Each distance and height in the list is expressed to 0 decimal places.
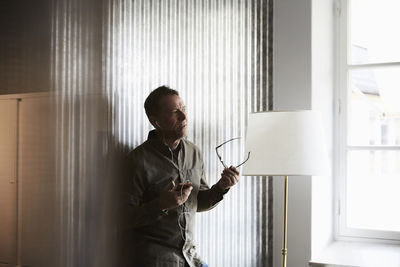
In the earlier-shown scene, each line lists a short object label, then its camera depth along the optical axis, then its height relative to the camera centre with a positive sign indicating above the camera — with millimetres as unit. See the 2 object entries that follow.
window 2885 +111
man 1489 -186
